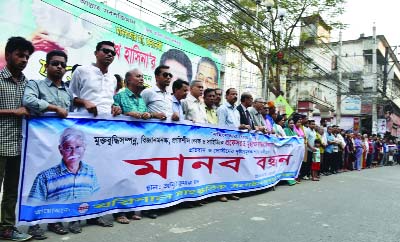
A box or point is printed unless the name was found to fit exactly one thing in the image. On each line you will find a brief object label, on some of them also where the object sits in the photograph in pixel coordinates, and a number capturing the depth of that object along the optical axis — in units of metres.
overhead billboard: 7.62
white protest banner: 3.39
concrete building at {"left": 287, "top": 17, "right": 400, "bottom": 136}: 35.44
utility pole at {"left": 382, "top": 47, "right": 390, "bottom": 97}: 27.70
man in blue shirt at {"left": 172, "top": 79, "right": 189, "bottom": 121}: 5.28
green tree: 18.36
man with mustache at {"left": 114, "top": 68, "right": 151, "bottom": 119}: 4.32
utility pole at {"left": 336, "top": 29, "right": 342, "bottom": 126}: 26.93
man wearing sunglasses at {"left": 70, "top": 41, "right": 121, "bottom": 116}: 4.02
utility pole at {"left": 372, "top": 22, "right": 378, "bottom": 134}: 30.25
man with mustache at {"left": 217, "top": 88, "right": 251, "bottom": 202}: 6.25
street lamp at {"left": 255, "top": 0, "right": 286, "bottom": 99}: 15.70
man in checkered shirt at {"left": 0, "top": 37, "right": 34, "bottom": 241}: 3.22
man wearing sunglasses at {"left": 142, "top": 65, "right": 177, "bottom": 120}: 4.87
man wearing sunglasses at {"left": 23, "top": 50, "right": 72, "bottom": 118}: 3.34
